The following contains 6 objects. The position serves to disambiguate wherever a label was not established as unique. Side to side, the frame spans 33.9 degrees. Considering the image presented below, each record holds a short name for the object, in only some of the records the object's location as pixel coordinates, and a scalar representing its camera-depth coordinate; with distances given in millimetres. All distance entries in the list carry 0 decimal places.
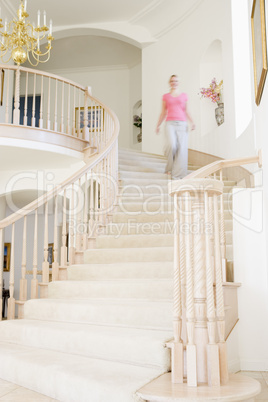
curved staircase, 2570
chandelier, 5855
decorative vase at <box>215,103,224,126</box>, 7422
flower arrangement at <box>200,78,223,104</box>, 7770
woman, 6016
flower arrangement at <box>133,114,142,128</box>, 11086
